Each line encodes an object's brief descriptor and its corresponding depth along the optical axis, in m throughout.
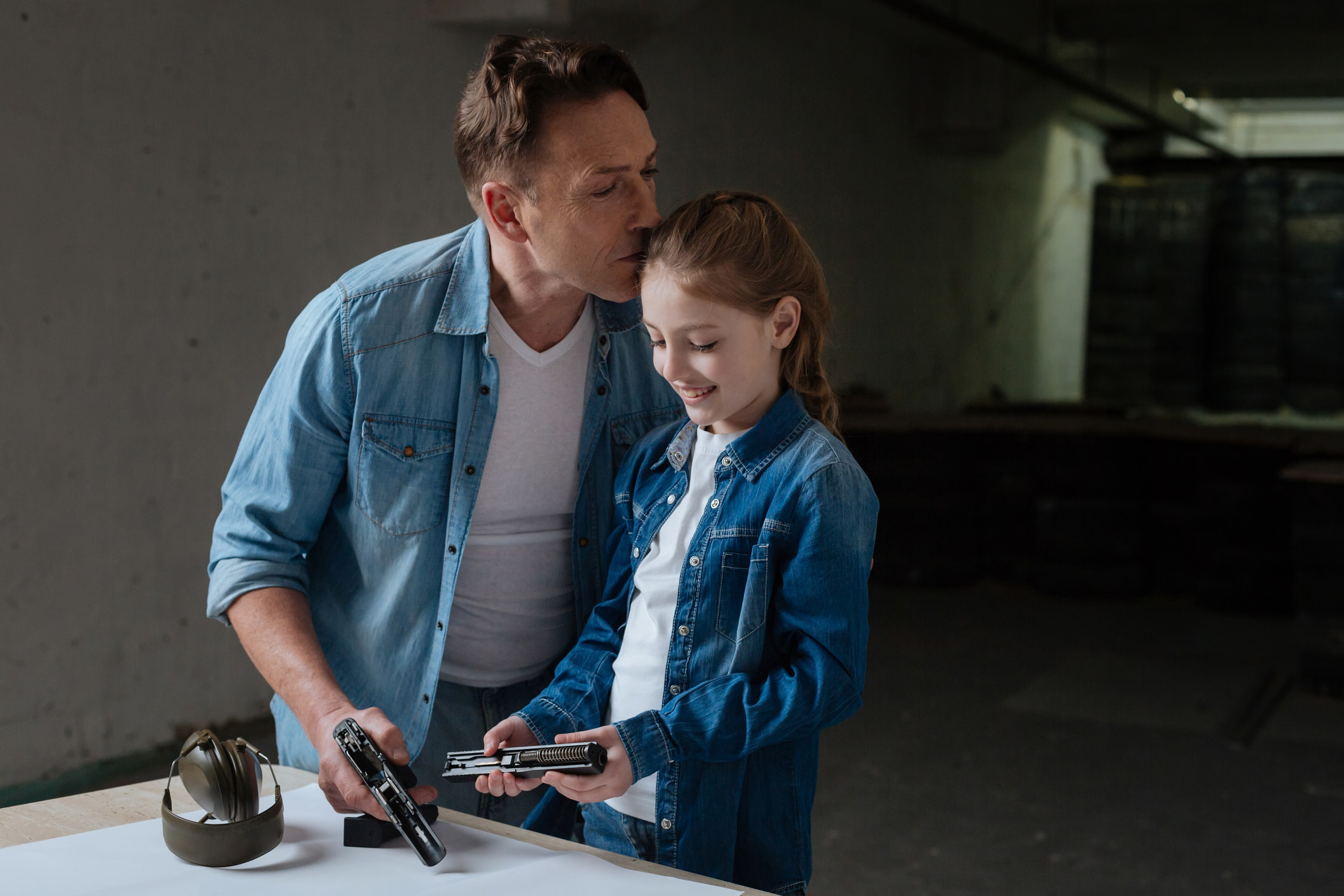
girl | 1.33
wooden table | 1.32
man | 1.53
